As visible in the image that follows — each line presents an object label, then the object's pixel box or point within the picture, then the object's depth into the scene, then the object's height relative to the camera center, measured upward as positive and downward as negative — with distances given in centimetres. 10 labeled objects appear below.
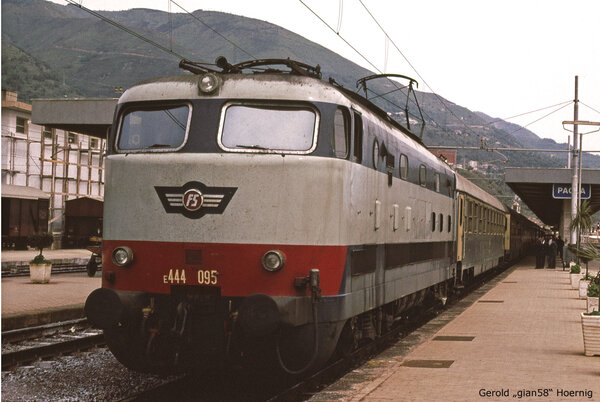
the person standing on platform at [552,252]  4075 -81
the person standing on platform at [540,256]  4178 -104
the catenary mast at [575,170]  3286 +318
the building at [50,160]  5325 +461
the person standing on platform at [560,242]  4635 -30
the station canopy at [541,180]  3934 +300
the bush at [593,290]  1480 -101
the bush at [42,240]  2581 -66
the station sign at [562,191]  3926 +241
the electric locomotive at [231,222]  799 +5
